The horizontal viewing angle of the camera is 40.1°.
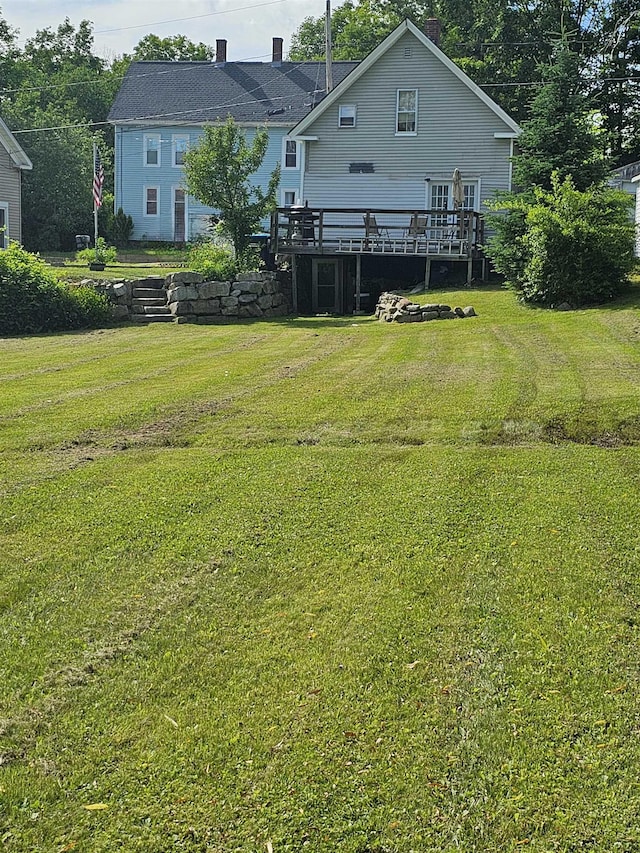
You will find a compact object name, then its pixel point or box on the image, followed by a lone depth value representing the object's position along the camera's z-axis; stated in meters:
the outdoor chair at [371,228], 21.27
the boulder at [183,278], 18.67
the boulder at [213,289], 18.48
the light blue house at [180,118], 37.41
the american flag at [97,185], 29.14
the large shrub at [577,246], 15.69
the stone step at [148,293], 18.72
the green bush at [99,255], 25.45
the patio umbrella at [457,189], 21.52
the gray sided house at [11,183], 26.89
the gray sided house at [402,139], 25.09
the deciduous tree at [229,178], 20.80
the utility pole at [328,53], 29.05
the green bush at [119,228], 36.91
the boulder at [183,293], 18.25
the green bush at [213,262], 19.56
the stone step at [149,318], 17.91
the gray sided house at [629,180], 23.72
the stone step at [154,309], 18.28
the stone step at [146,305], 18.28
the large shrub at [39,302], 16.38
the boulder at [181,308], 18.11
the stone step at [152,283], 18.95
